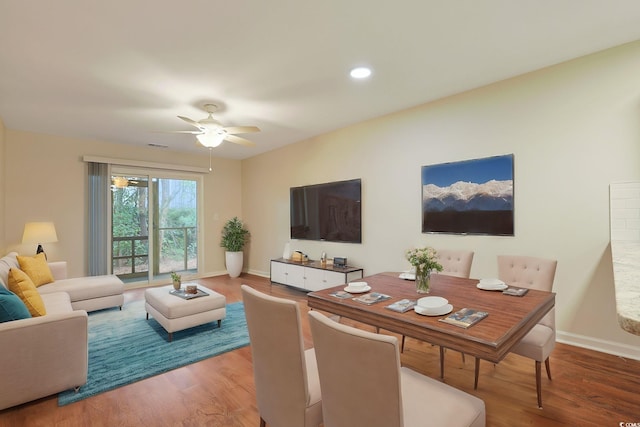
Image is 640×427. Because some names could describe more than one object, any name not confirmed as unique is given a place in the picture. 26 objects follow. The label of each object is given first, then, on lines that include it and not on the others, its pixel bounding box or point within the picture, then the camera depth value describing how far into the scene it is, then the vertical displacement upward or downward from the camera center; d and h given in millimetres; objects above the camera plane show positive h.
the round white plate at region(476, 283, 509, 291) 2062 -507
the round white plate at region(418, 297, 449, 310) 1593 -489
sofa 1988 -962
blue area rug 2430 -1293
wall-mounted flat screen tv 4605 +60
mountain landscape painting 3182 +197
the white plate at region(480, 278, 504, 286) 2109 -486
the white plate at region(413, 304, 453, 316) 1549 -503
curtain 5195 -50
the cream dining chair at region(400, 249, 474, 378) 2828 -459
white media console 4352 -916
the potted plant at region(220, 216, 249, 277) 6398 -640
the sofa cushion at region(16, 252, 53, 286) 3625 -629
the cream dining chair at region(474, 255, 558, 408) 1953 -563
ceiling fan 3451 +1011
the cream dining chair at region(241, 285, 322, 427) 1296 -683
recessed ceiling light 2869 +1389
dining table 1288 -525
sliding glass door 5594 -148
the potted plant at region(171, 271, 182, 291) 3621 -774
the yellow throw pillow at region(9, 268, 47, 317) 2416 -607
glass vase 2014 -440
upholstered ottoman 3127 -1013
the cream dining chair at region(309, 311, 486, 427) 1019 -645
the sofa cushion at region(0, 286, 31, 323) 2090 -642
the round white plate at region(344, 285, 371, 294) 2025 -506
